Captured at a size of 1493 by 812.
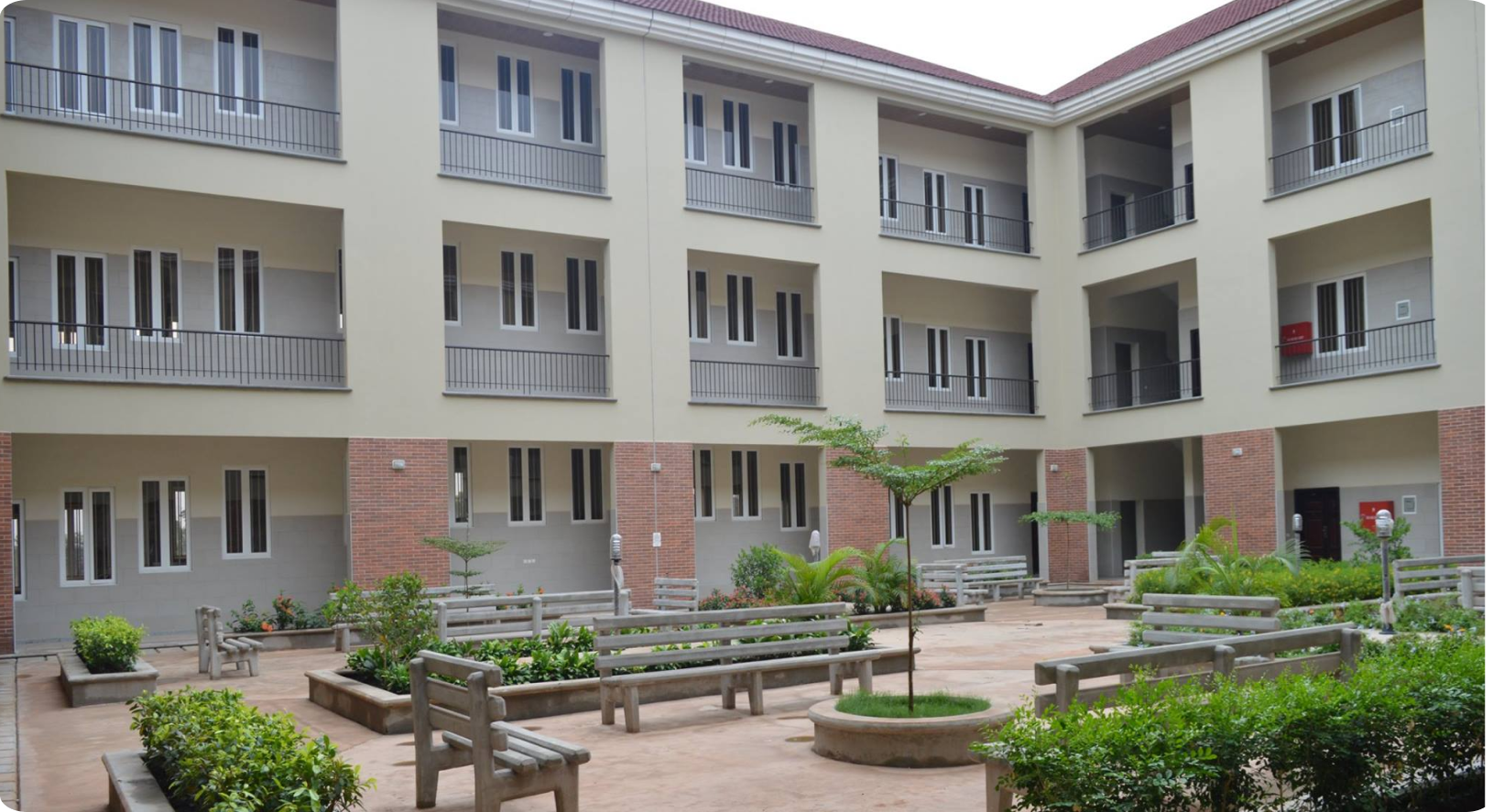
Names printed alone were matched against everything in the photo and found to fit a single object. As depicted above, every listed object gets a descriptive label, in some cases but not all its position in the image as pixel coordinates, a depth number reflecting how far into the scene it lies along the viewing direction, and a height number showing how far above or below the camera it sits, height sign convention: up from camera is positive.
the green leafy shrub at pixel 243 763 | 5.96 -1.58
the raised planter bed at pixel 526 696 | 10.87 -2.35
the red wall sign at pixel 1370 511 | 25.25 -1.56
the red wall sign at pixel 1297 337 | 26.95 +2.34
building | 20.92 +3.62
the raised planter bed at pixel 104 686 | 13.46 -2.47
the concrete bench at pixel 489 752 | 7.07 -1.79
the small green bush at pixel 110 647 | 14.25 -2.13
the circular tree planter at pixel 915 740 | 8.69 -2.13
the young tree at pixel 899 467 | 9.63 -0.11
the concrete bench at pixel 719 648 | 10.62 -1.86
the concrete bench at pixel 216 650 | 15.51 -2.41
